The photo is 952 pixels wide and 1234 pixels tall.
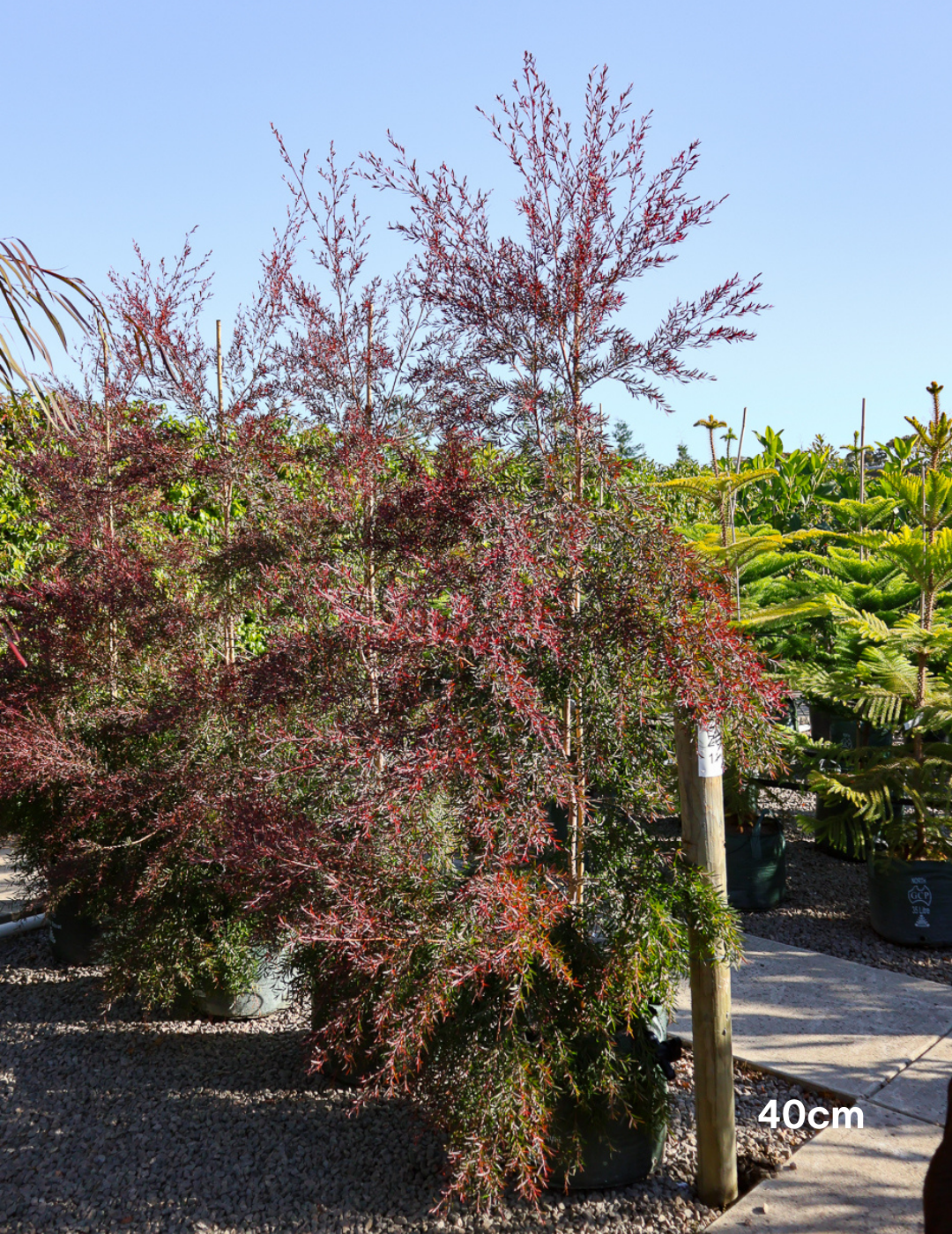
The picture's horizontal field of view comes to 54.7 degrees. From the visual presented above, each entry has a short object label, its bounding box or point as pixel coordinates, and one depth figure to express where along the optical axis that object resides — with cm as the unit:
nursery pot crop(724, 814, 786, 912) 476
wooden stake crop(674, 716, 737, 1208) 250
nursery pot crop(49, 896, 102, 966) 449
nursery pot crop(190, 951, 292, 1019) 384
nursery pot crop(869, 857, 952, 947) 424
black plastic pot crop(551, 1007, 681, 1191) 253
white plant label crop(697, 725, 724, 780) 245
